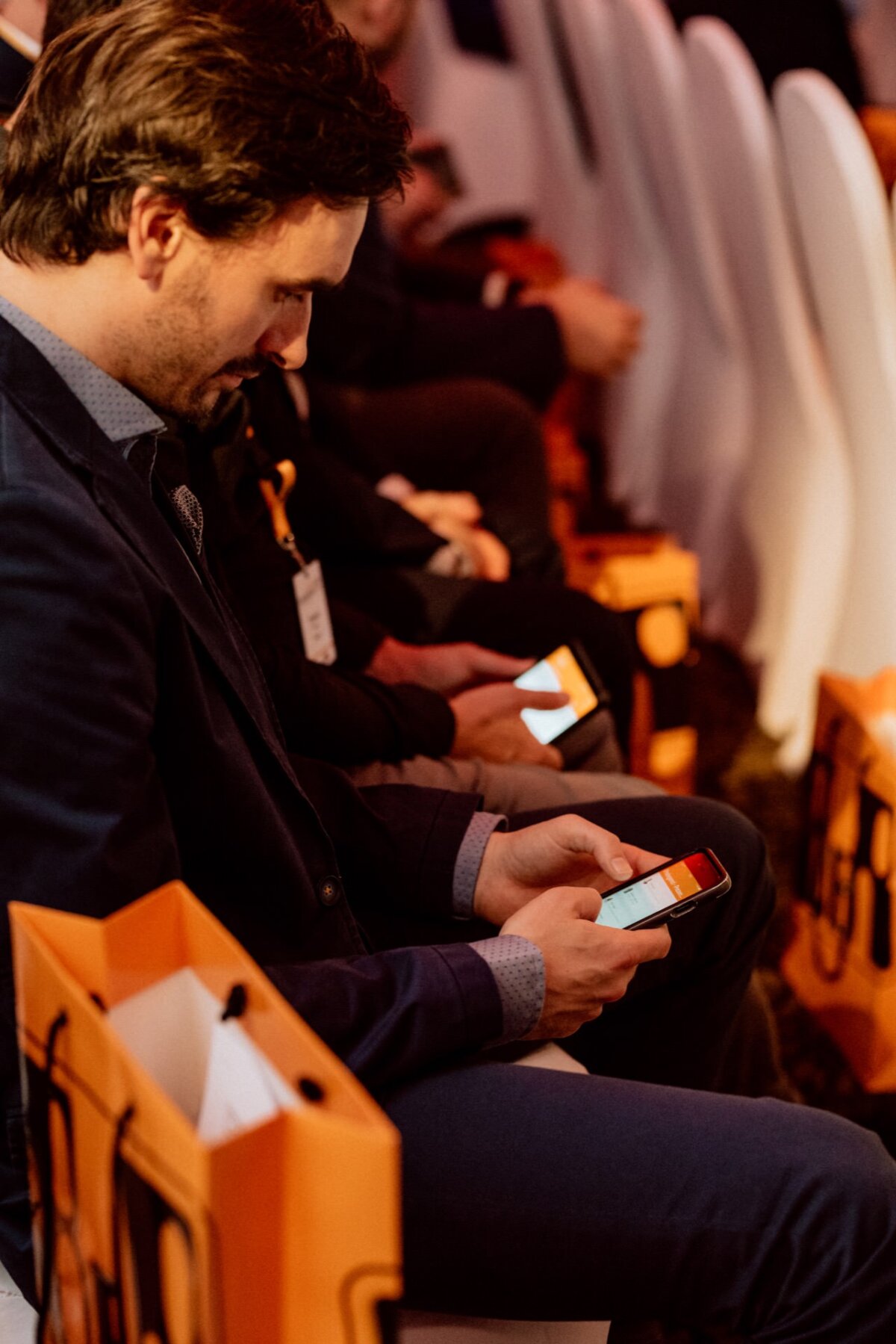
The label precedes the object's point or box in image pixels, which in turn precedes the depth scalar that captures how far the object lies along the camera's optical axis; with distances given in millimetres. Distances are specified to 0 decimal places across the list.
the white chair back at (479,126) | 4496
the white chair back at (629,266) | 2969
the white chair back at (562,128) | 3537
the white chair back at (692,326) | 2557
